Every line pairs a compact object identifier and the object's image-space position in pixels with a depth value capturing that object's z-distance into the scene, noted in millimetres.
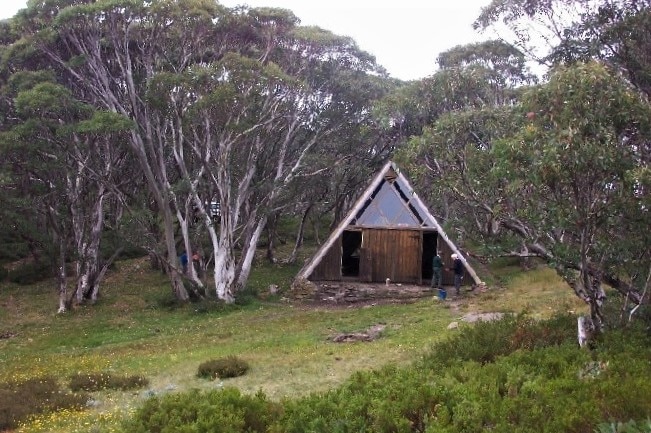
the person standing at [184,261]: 31391
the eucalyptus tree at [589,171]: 10023
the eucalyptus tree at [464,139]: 14969
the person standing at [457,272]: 25203
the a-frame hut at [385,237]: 27750
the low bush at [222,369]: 13203
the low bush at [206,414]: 7500
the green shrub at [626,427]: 5906
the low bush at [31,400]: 10867
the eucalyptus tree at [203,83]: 23547
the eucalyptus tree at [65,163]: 22500
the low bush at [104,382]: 12883
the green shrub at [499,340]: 11188
